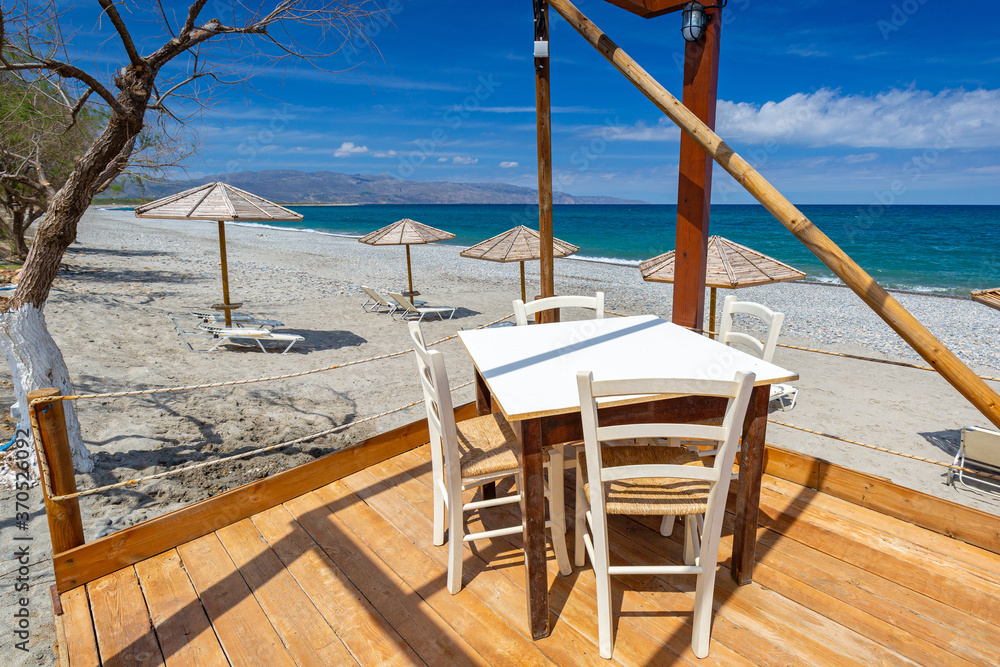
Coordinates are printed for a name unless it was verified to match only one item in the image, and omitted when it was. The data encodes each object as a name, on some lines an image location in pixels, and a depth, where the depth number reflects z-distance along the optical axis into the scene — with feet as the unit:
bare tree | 8.57
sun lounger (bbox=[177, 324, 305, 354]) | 23.11
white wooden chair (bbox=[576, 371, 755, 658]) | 4.78
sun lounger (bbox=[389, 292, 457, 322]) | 31.83
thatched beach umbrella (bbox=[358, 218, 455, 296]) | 33.86
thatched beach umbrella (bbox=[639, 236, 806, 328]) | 16.51
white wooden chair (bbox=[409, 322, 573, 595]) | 5.91
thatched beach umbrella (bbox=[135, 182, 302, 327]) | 20.98
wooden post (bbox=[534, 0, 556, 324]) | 9.08
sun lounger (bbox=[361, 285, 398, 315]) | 33.29
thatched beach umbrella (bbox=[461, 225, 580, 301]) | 27.53
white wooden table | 5.54
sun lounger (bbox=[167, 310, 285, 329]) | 25.80
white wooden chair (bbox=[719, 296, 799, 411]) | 7.78
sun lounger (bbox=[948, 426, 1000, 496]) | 13.78
